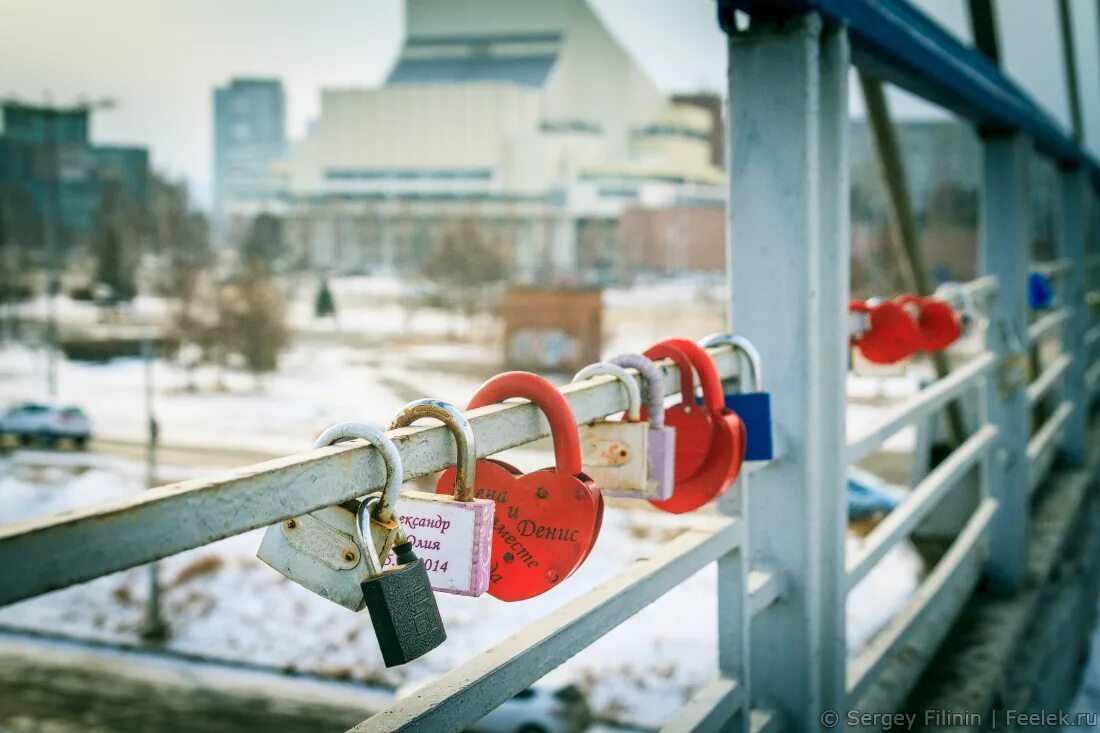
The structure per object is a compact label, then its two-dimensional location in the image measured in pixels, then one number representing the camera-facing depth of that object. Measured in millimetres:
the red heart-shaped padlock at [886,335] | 1393
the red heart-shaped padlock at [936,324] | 1548
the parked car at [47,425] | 32000
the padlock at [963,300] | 1734
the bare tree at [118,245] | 41344
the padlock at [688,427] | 835
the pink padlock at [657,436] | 738
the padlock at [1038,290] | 2672
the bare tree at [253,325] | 33812
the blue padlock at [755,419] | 910
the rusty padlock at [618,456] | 704
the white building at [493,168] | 47250
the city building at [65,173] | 43469
